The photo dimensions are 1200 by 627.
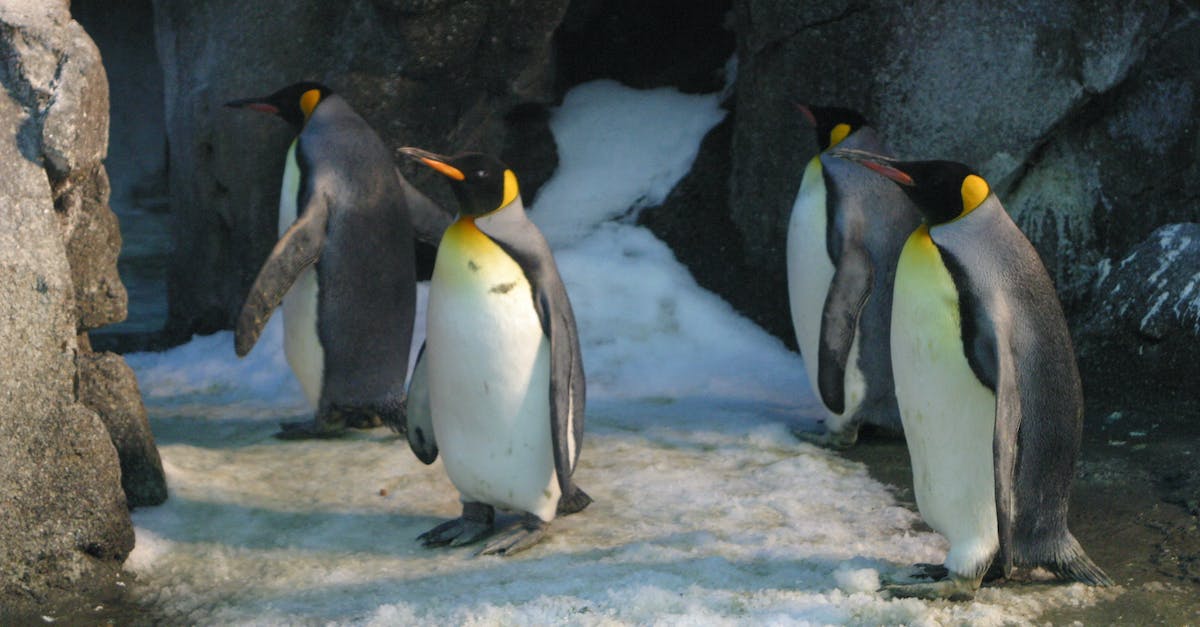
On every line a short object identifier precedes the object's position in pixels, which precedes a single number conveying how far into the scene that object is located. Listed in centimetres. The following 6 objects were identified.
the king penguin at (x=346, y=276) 966
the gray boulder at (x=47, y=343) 644
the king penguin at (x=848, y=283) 925
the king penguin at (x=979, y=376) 630
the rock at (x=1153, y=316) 975
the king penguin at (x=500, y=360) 718
